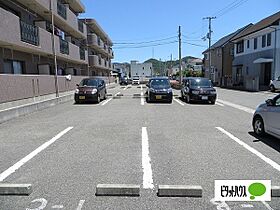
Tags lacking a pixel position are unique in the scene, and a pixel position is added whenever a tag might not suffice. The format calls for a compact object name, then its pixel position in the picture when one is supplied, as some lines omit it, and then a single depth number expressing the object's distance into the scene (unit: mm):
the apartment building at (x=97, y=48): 32438
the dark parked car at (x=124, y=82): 52844
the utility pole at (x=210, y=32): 41125
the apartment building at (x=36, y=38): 12211
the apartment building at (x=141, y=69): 79088
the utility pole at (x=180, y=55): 31581
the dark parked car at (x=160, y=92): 15031
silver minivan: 5785
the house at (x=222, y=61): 39062
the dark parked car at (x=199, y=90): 14617
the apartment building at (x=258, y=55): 25328
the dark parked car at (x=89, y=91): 14930
